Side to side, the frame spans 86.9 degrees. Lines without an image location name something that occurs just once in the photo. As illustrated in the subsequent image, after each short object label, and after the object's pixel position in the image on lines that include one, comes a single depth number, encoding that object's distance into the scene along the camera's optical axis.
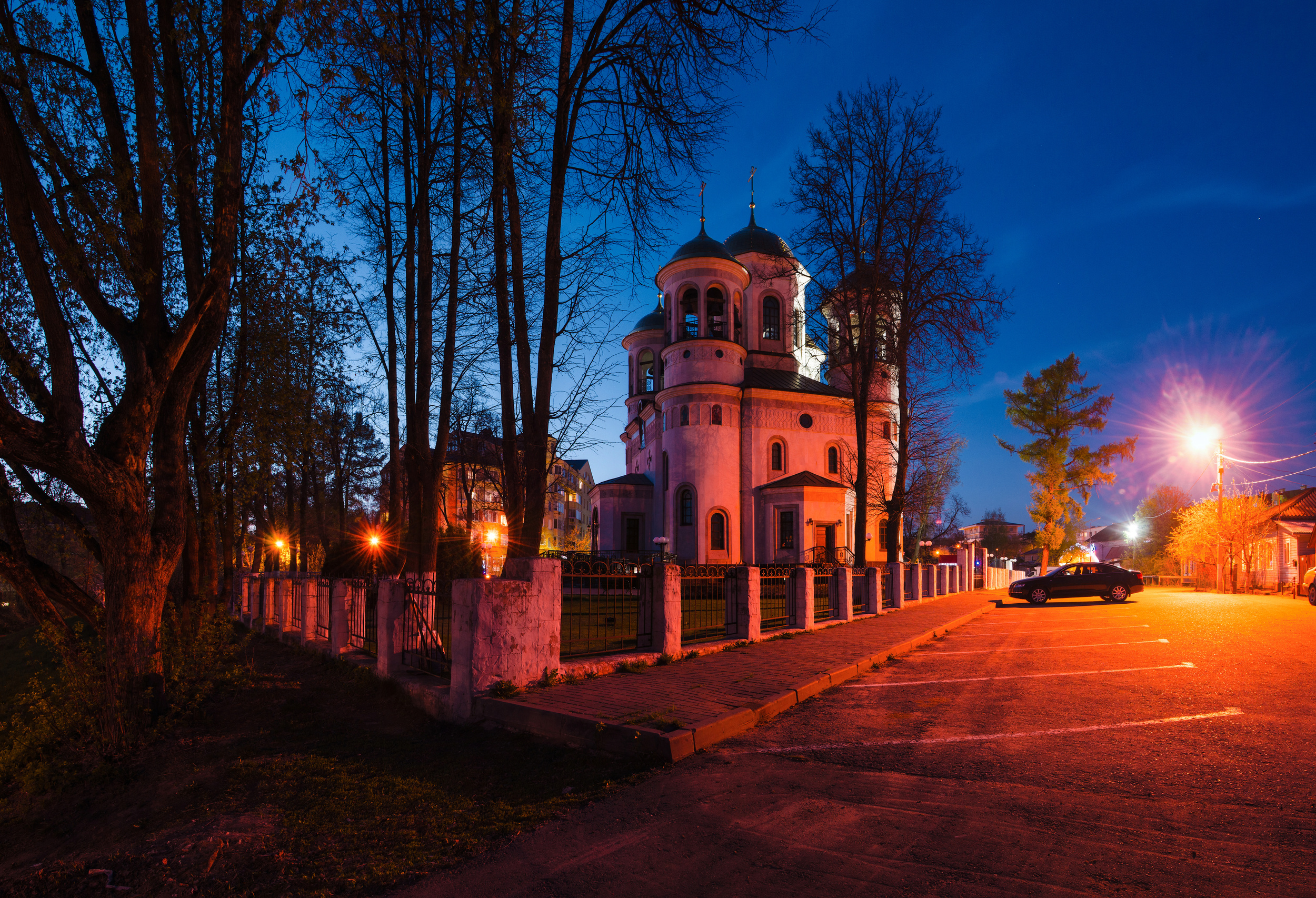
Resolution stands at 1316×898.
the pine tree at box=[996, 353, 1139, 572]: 39.59
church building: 33.00
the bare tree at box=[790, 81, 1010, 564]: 20.38
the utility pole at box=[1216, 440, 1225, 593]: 34.28
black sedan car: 23.59
